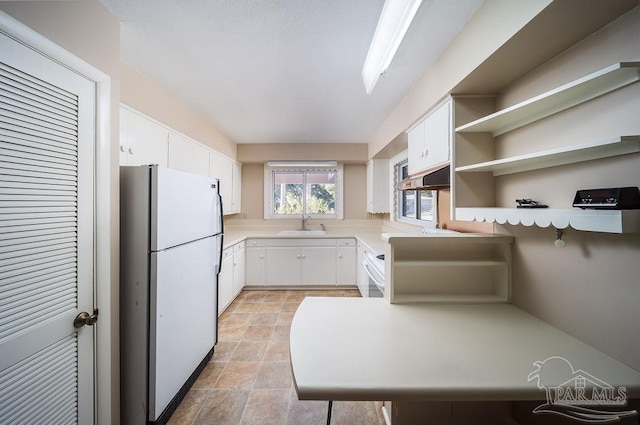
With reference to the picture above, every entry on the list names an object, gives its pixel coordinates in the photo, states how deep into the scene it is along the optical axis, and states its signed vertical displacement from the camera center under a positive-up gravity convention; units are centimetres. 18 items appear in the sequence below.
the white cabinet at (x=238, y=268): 355 -83
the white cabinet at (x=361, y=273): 319 -85
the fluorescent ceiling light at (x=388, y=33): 113 +91
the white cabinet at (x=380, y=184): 400 +42
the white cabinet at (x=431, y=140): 167 +53
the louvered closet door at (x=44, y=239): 95 -12
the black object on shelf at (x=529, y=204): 117 +4
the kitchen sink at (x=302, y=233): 416 -37
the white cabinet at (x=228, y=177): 333 +49
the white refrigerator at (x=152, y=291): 150 -50
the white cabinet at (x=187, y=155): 238 +57
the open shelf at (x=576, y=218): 77 -2
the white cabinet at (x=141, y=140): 175 +54
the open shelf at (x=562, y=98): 83 +46
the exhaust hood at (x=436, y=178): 165 +22
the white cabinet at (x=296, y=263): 399 -82
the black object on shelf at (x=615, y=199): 83 +5
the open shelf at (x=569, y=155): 83 +22
